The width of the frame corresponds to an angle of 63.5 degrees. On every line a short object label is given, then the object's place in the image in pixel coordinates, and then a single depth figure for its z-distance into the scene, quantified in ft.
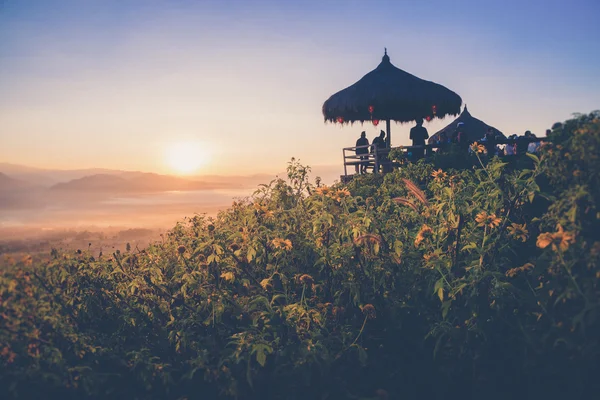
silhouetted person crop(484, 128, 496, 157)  34.58
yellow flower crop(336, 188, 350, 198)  14.08
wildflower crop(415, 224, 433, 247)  12.36
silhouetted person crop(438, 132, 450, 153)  33.37
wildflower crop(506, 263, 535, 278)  12.34
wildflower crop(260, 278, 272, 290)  13.03
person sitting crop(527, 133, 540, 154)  35.36
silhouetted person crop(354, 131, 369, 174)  47.66
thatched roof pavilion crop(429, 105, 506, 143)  77.71
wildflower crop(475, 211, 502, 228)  12.26
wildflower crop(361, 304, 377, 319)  12.34
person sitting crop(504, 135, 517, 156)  37.84
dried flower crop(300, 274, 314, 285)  12.83
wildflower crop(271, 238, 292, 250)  12.92
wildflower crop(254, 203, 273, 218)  14.07
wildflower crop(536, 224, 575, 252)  9.70
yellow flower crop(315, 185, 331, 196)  14.03
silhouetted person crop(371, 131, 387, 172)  42.60
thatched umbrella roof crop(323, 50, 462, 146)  46.14
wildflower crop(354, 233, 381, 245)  11.98
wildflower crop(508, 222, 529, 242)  12.71
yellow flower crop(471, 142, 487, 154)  16.01
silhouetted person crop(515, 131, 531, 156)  35.27
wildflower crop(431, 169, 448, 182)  15.98
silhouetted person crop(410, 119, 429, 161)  43.06
